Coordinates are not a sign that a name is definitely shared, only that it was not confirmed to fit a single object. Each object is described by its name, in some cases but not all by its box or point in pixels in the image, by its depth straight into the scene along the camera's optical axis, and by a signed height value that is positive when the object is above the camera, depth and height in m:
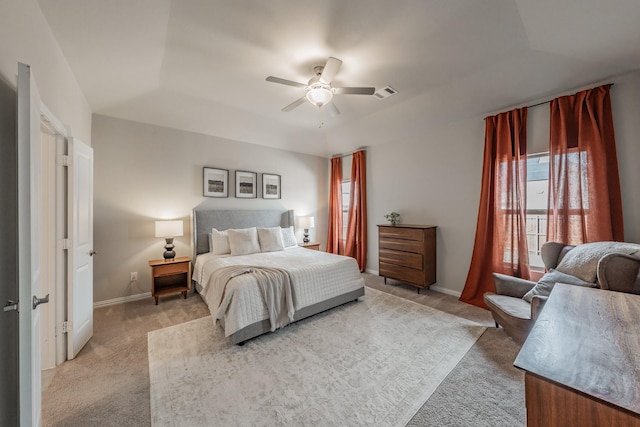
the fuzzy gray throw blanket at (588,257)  2.05 -0.40
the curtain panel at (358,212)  5.23 +0.06
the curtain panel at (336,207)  5.83 +0.19
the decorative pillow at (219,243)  3.97 -0.46
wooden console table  0.64 -0.49
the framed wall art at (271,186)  5.04 +0.63
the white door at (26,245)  1.11 -0.13
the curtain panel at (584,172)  2.52 +0.45
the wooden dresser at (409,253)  3.84 -0.66
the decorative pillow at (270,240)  4.31 -0.45
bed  2.48 -0.78
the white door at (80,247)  2.21 -0.30
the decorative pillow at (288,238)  4.78 -0.46
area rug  1.66 -1.34
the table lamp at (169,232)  3.60 -0.24
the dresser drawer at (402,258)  3.88 -0.75
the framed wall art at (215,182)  4.32 +0.61
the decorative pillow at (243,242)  3.97 -0.45
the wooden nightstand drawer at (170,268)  3.46 -0.78
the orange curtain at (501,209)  3.13 +0.06
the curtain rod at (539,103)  2.94 +1.37
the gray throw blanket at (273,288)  2.62 -0.81
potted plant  4.46 -0.05
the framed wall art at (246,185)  4.70 +0.61
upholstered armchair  1.88 -0.56
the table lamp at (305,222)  5.27 -0.16
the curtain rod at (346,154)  5.26 +1.43
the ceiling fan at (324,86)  2.47 +1.39
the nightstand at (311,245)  5.06 -0.65
